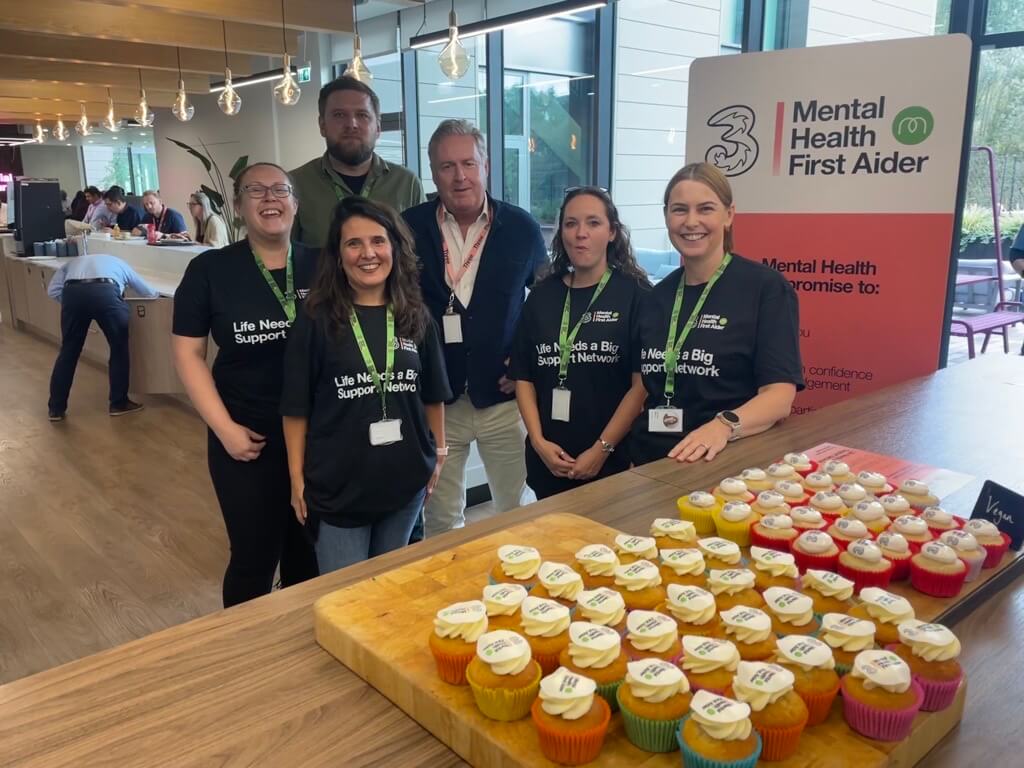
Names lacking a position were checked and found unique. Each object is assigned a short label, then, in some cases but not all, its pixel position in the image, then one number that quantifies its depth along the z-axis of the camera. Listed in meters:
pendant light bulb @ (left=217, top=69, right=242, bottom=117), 5.12
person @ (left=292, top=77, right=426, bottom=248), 2.54
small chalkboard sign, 1.35
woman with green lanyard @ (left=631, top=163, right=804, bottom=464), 1.91
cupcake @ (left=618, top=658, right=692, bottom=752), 0.83
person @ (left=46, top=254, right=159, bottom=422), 5.45
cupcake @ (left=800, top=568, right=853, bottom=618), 1.10
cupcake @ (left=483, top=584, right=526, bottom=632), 1.02
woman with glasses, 2.02
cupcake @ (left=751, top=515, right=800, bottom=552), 1.27
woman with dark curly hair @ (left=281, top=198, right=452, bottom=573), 1.87
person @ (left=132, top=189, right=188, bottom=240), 8.51
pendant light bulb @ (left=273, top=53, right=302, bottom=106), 4.75
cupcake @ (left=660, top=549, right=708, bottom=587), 1.14
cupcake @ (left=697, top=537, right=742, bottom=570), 1.19
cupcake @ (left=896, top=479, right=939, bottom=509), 1.46
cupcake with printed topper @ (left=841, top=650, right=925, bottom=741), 0.85
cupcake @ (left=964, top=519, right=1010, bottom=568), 1.26
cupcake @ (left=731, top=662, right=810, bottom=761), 0.82
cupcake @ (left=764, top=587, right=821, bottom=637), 1.02
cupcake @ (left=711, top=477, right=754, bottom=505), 1.45
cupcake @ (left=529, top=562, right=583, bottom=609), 1.09
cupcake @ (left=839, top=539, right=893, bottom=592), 1.17
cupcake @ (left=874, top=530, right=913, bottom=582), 1.21
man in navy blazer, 2.49
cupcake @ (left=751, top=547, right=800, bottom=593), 1.15
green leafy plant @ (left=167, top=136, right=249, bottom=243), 4.88
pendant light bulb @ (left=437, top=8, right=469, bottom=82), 3.85
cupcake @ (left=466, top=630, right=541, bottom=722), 0.88
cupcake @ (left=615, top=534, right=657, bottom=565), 1.19
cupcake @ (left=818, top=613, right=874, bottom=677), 0.97
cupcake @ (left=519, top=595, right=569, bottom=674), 0.97
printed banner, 2.80
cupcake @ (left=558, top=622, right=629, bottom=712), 0.90
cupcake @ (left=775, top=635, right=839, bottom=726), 0.87
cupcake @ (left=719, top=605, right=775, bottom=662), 0.96
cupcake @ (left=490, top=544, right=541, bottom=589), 1.15
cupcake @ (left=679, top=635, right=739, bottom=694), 0.90
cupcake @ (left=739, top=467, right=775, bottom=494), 1.50
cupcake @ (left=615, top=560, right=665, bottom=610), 1.08
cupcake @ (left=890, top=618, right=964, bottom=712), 0.90
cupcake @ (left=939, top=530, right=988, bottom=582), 1.20
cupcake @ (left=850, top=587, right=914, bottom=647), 1.01
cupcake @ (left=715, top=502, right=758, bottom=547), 1.33
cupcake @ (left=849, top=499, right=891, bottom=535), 1.33
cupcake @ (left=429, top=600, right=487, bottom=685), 0.94
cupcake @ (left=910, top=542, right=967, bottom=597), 1.16
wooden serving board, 0.84
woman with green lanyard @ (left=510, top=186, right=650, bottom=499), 2.16
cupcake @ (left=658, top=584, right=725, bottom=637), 1.01
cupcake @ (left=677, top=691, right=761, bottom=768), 0.78
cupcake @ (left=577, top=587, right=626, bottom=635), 1.01
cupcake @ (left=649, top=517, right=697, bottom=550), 1.26
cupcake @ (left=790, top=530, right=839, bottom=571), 1.22
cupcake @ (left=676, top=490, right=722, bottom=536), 1.40
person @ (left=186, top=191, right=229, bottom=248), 7.62
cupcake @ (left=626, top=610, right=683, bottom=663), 0.95
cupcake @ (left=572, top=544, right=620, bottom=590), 1.14
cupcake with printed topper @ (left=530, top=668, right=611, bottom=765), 0.81
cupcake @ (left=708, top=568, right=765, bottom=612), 1.08
